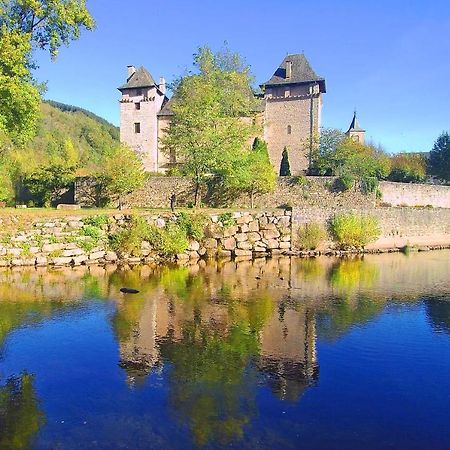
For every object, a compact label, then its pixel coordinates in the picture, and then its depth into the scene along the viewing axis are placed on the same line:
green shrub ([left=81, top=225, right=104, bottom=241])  21.94
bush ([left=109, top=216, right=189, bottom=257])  22.58
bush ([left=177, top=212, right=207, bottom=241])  24.48
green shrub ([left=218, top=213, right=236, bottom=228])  25.59
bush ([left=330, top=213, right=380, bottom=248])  27.66
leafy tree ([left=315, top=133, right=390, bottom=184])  32.28
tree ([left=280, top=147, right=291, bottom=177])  39.91
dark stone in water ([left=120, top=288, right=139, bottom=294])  15.65
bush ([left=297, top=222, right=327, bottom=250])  27.16
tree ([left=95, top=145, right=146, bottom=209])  31.62
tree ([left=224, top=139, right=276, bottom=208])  30.01
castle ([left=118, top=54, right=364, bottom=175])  42.19
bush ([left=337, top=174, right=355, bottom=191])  31.72
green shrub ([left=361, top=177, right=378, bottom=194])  31.78
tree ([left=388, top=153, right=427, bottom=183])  41.88
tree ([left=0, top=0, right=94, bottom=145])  19.55
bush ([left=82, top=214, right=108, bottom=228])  22.39
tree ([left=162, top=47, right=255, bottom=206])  28.28
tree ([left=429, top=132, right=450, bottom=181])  47.06
